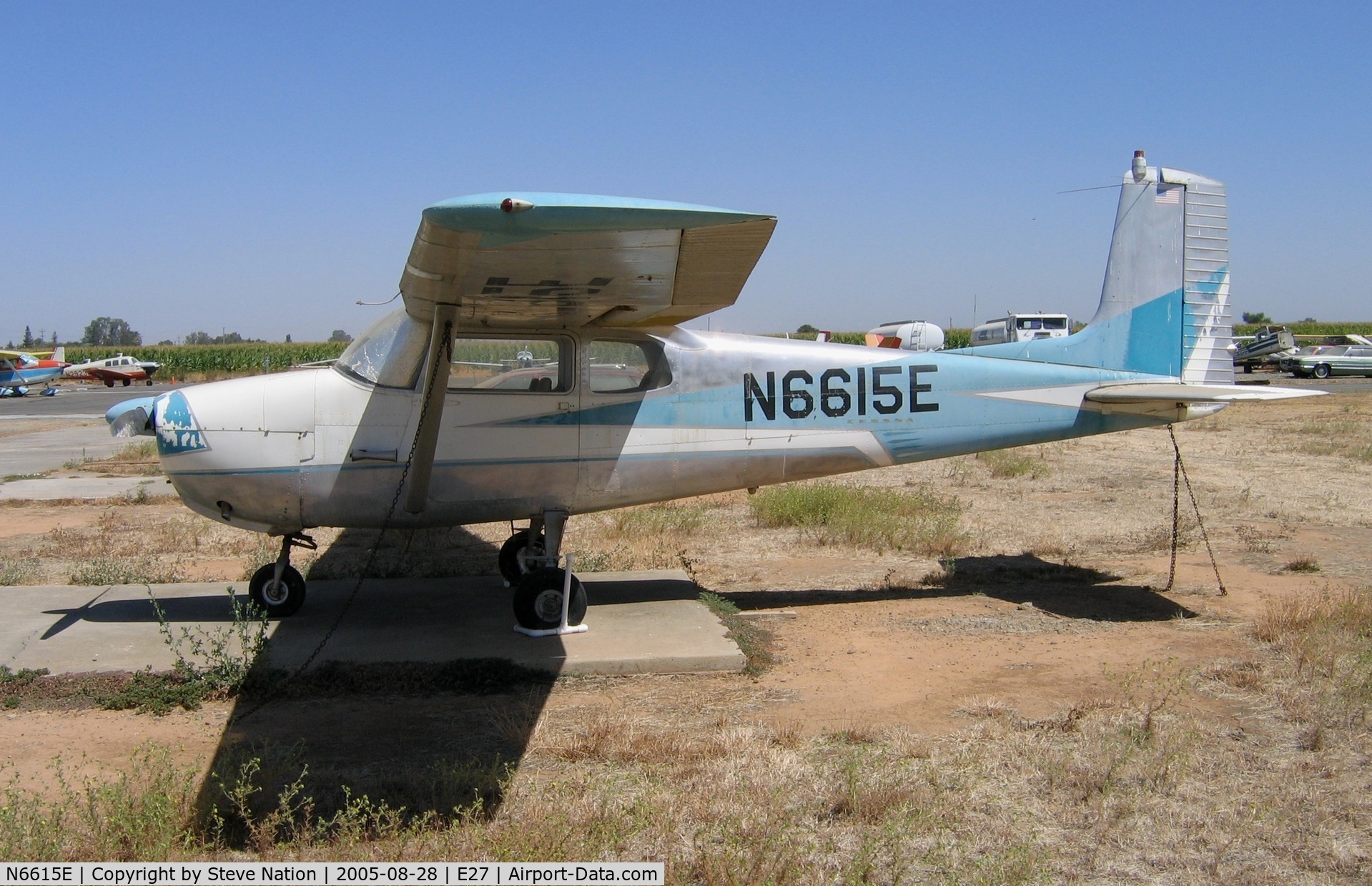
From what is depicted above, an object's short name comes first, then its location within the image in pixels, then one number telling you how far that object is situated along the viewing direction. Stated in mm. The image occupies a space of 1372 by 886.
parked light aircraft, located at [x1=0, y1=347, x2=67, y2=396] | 45312
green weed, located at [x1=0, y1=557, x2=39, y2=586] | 8375
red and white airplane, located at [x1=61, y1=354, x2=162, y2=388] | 53500
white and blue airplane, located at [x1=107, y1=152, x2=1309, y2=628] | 6527
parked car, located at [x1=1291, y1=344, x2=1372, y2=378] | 41188
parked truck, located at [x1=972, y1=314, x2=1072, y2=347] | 39000
